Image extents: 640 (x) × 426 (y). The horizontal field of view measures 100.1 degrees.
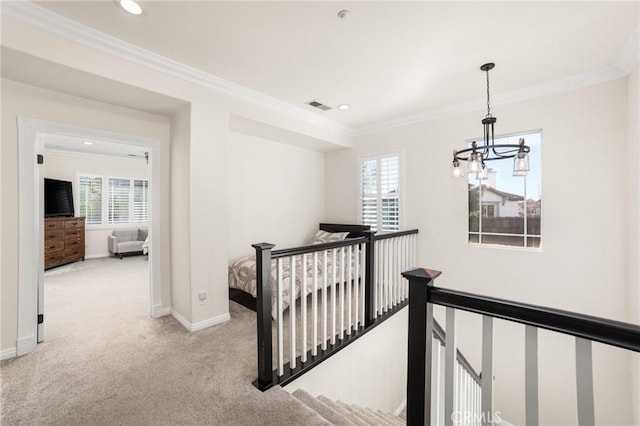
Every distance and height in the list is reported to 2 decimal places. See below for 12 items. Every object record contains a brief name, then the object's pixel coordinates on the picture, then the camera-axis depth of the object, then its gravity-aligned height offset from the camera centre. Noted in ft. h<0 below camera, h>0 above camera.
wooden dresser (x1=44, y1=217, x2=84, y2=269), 18.39 -1.91
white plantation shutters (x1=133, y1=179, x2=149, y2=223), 25.99 +1.37
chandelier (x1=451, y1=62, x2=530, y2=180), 7.57 +1.61
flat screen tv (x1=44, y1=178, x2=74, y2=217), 19.61 +1.22
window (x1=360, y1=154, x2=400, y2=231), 14.67 +1.18
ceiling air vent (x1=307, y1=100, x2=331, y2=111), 12.12 +5.04
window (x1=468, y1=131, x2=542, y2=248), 10.87 +0.40
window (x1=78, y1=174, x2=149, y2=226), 23.05 +1.32
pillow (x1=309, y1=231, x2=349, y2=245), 15.24 -1.35
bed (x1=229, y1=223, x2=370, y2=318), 10.38 -2.82
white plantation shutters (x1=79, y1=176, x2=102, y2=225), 22.81 +1.34
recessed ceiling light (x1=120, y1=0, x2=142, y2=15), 6.24 +4.93
